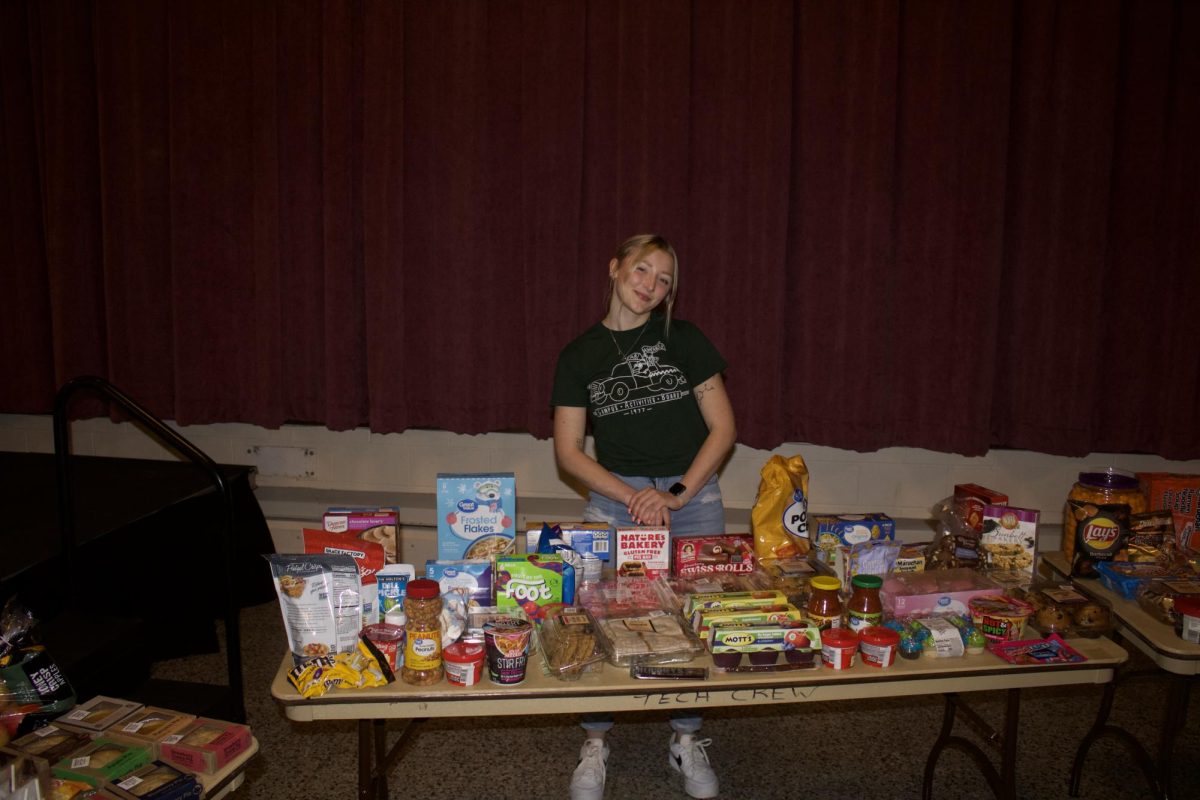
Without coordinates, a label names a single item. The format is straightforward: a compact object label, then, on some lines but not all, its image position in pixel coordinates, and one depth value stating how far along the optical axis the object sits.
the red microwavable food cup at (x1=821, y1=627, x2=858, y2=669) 1.58
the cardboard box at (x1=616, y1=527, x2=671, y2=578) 1.94
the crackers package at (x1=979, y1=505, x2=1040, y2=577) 1.98
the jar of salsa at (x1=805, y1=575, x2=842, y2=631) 1.67
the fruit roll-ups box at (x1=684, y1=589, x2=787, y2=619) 1.70
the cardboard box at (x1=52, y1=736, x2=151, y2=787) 1.28
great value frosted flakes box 1.91
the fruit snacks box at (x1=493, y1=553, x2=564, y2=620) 1.75
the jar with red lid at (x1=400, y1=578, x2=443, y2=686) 1.51
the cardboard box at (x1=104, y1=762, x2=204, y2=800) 1.25
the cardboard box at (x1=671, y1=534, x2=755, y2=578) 1.97
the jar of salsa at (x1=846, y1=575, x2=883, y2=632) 1.66
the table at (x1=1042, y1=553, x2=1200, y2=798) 1.71
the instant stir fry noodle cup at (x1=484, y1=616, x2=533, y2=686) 1.51
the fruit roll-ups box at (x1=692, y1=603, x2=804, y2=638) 1.65
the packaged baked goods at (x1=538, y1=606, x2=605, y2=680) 1.54
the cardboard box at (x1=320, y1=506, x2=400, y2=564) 1.87
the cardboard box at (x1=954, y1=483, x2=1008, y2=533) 2.06
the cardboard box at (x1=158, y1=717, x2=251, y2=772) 1.36
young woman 2.25
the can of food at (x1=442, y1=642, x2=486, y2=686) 1.51
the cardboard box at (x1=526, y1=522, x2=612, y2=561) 1.96
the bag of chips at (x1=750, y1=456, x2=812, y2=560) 2.08
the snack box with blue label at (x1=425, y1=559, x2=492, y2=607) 1.76
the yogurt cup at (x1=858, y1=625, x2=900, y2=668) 1.59
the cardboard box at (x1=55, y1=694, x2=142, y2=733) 1.44
